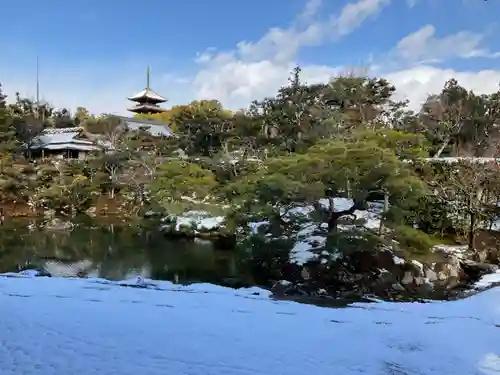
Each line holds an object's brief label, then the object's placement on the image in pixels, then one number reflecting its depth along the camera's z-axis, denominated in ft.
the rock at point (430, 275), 25.50
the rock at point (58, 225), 47.23
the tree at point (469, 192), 31.42
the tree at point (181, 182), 38.42
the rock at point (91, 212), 59.16
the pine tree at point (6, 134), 64.34
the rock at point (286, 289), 20.80
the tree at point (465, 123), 53.78
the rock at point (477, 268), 26.43
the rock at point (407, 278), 24.46
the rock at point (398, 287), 23.22
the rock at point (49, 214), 56.29
